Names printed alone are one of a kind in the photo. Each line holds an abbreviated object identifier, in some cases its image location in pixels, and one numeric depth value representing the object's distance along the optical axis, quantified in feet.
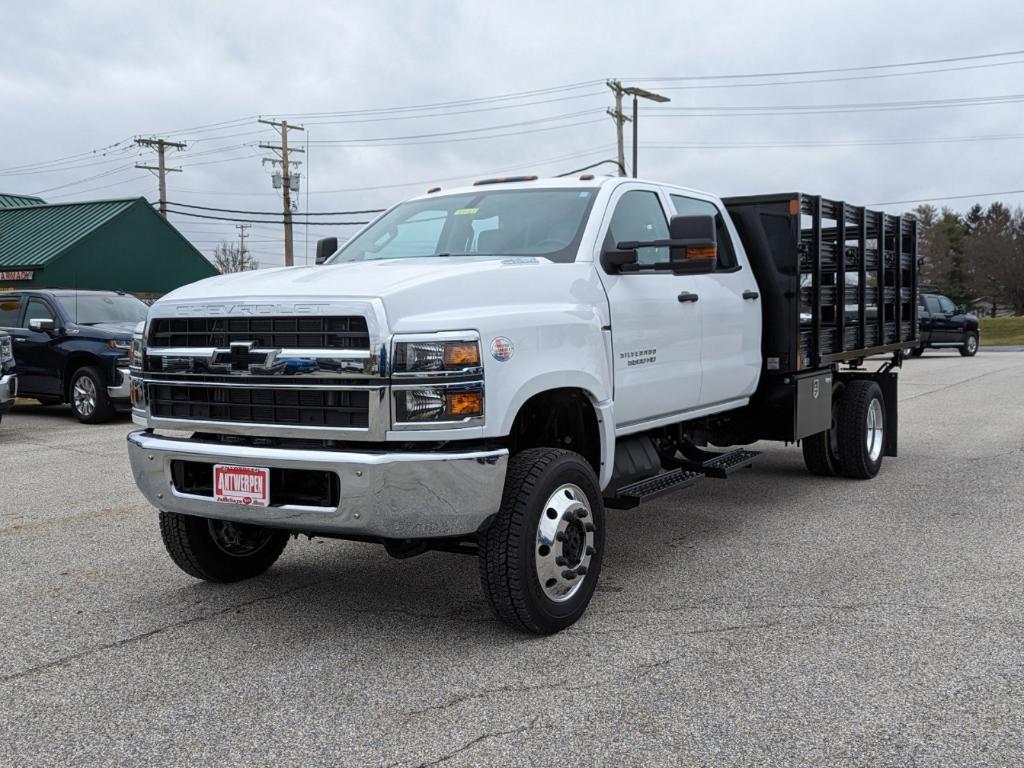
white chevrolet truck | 13.28
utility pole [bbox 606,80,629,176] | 126.00
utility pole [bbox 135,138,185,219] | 161.27
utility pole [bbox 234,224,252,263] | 302.53
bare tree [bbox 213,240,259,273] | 262.88
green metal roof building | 97.40
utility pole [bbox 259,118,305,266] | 139.13
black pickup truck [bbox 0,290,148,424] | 44.01
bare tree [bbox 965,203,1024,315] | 228.02
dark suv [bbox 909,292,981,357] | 95.45
